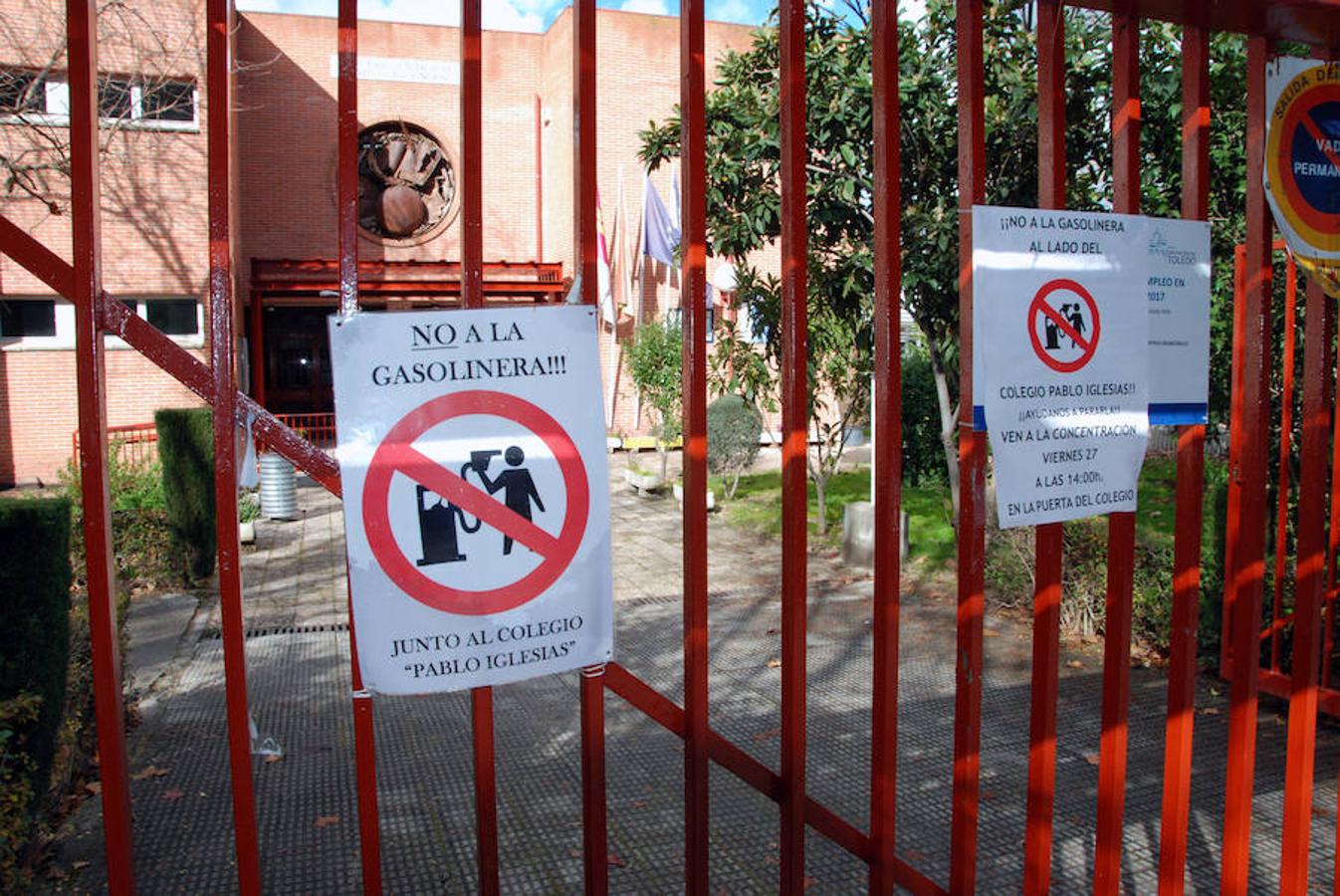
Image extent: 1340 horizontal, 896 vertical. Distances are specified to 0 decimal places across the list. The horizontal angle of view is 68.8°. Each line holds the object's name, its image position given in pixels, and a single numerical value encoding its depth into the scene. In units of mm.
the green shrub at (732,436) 13984
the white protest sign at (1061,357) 2203
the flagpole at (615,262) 22250
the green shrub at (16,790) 2812
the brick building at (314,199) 16188
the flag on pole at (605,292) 21969
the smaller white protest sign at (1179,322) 2479
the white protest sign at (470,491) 1765
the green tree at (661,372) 14328
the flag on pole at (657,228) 20438
